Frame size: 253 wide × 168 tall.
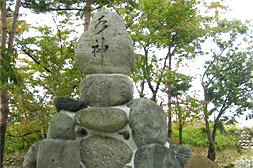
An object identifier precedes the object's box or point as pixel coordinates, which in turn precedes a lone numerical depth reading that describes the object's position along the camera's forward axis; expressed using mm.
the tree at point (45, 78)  5504
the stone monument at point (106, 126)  2703
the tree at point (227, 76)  9766
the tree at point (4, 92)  5637
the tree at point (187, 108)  7904
